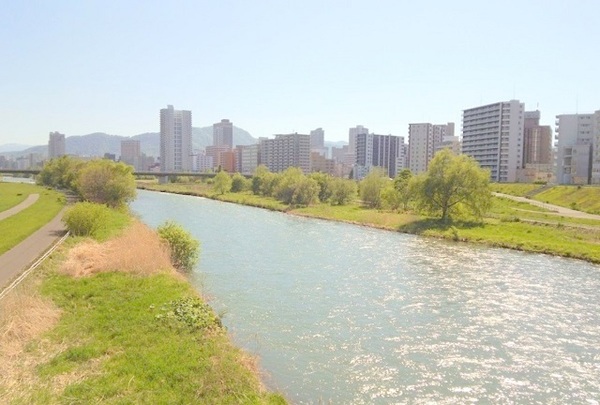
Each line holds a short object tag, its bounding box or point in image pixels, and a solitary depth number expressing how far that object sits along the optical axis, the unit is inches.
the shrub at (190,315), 672.4
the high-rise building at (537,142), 6589.6
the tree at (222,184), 4375.0
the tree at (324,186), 3437.5
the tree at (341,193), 3363.7
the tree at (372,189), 3107.8
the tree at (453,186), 2156.7
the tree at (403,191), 2634.4
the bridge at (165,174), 5546.3
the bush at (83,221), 1439.5
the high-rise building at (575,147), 4421.8
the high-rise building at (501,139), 5241.1
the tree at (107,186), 2374.5
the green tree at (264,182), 3986.2
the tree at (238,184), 4588.8
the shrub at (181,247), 1186.0
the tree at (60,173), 3850.9
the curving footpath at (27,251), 939.3
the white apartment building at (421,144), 7377.0
